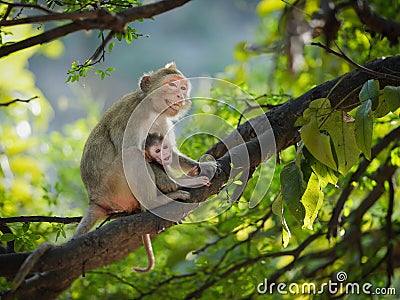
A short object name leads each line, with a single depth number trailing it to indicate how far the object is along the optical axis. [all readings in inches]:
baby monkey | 175.8
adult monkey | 177.9
